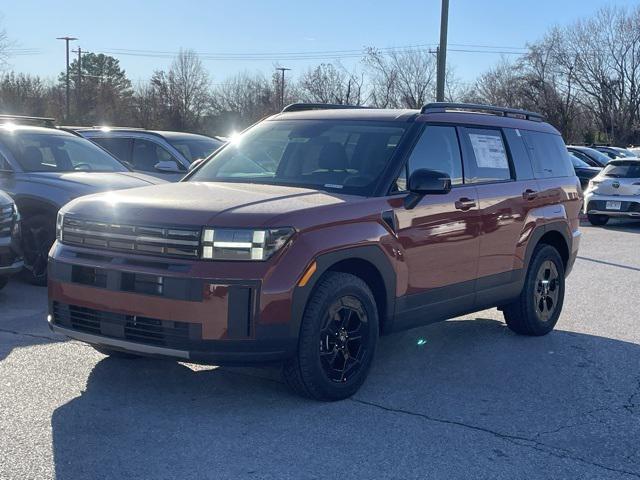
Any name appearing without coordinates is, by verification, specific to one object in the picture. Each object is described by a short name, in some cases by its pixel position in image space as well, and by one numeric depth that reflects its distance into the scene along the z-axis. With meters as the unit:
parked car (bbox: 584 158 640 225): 17.83
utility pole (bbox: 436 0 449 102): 20.84
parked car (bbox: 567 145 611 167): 25.51
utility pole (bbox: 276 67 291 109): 59.30
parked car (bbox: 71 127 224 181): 12.63
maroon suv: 4.76
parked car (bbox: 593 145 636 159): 29.97
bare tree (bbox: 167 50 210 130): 63.56
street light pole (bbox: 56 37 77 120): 67.06
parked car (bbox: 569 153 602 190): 22.86
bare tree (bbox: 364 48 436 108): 45.78
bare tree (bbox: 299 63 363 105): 48.02
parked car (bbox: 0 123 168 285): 8.94
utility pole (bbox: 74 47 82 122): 62.59
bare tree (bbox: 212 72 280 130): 62.59
